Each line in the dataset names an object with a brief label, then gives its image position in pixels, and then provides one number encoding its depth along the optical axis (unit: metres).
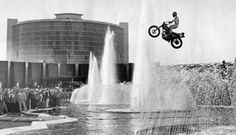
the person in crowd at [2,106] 25.23
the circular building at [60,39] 136.75
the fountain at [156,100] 18.17
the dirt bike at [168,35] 15.46
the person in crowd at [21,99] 27.97
